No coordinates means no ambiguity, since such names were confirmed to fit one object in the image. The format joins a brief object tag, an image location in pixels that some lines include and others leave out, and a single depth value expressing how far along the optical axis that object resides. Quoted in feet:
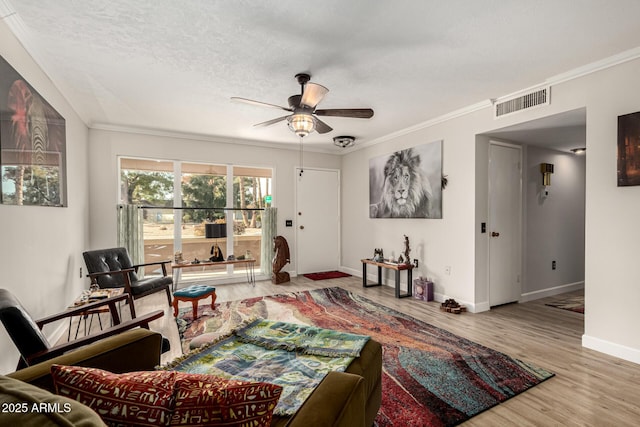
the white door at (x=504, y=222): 13.43
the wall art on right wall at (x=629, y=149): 8.25
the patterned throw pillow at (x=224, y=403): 2.52
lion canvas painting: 14.51
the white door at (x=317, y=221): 20.47
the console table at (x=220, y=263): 15.31
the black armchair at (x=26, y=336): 4.79
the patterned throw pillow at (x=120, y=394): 2.50
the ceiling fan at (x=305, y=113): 9.43
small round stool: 11.80
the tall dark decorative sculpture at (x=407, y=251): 15.52
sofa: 1.78
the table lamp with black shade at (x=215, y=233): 15.96
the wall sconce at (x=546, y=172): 15.03
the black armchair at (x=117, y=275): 11.44
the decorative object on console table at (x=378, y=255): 16.60
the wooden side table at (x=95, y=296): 8.71
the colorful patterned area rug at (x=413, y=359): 6.54
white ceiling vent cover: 10.36
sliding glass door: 16.51
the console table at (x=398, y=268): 14.92
